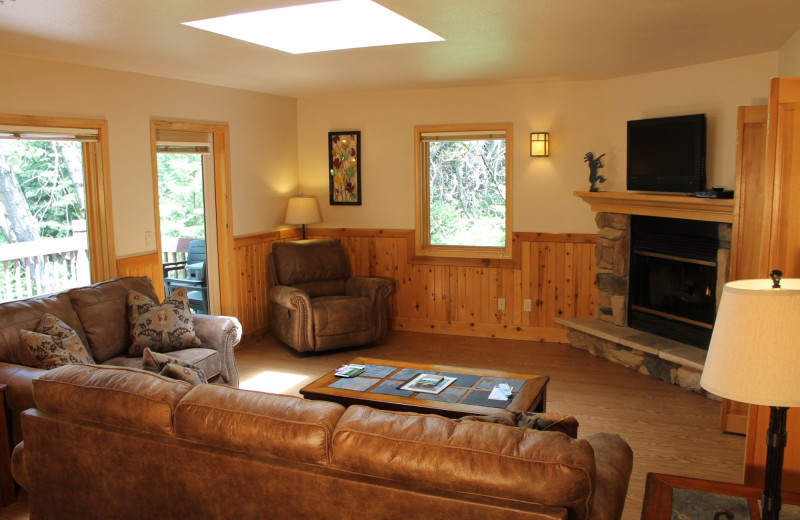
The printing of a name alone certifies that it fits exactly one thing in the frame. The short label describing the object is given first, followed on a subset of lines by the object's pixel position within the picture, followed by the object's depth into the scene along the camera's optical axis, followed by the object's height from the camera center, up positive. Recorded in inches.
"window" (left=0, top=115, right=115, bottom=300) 167.8 -2.8
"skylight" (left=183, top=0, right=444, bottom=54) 140.7 +38.4
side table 73.2 -36.1
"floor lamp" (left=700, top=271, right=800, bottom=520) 58.1 -14.6
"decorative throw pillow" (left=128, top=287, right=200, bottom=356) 164.2 -33.2
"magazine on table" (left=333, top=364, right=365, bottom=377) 152.3 -42.0
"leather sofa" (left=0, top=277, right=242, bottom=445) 129.8 -33.6
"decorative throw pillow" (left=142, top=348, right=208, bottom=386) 112.3 -31.2
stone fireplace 187.2 -33.8
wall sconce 237.4 +16.0
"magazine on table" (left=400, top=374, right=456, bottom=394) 140.9 -42.2
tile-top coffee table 130.9 -42.5
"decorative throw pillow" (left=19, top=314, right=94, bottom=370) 135.3 -31.2
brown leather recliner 225.9 -39.0
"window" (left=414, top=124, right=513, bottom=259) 251.3 -0.6
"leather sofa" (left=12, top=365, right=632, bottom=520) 72.9 -33.4
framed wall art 266.0 +9.9
